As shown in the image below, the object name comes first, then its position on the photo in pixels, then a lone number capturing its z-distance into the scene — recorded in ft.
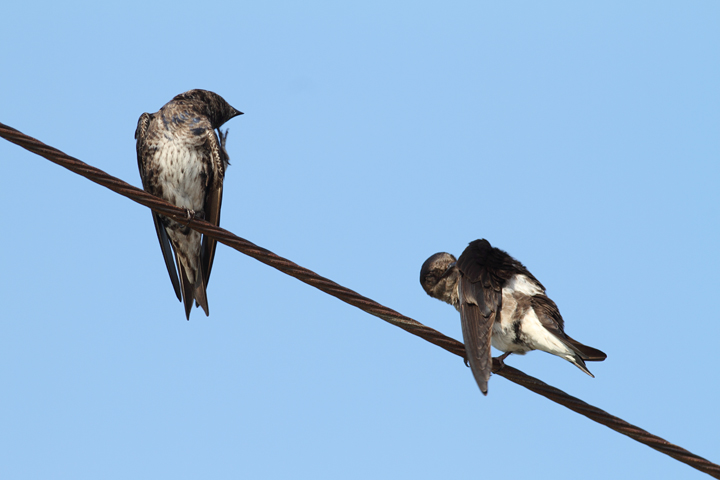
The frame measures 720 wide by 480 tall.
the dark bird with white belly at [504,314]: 28.67
